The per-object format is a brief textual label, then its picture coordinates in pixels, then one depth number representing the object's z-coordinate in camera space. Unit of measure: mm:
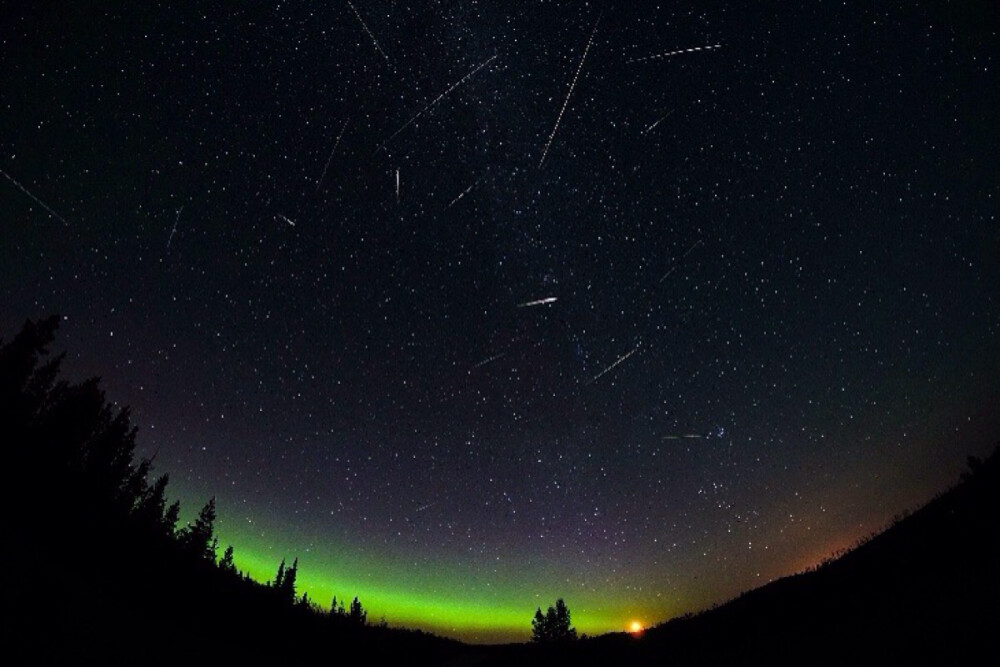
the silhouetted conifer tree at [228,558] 69438
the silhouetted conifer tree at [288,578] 73631
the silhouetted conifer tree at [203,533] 55203
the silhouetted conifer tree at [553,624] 55628
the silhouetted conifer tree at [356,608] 86688
